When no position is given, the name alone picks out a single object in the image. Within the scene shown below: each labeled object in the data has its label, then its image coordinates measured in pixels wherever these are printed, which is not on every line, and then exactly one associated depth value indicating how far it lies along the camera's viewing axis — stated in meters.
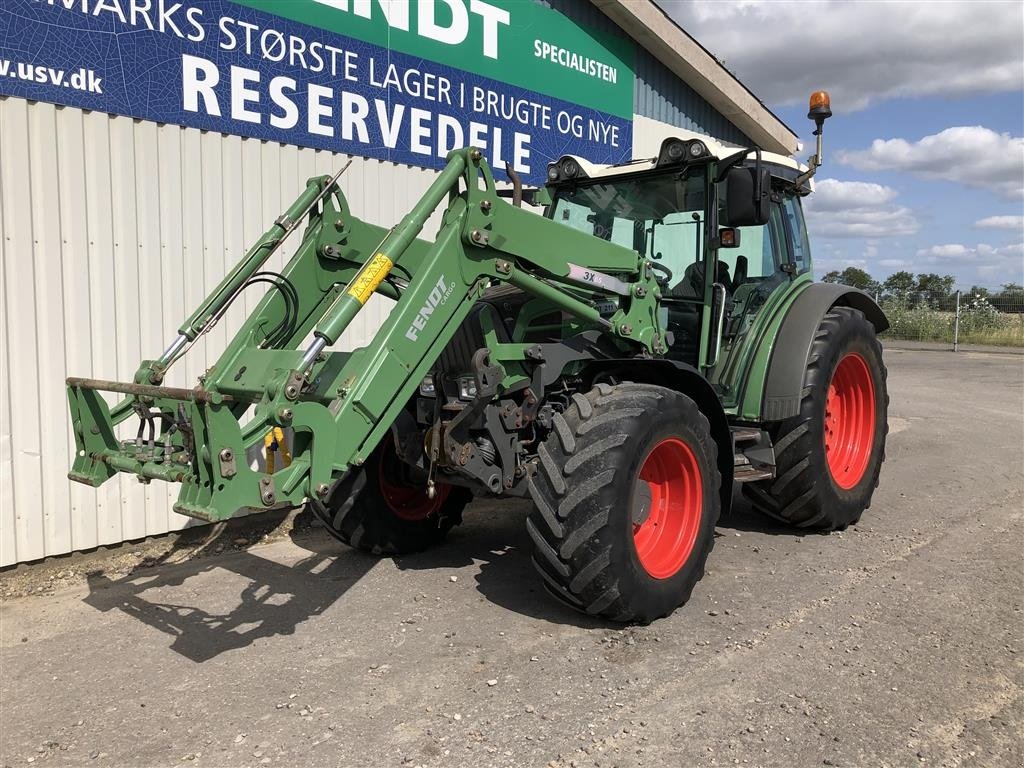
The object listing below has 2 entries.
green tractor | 3.57
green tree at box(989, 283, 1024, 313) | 25.02
